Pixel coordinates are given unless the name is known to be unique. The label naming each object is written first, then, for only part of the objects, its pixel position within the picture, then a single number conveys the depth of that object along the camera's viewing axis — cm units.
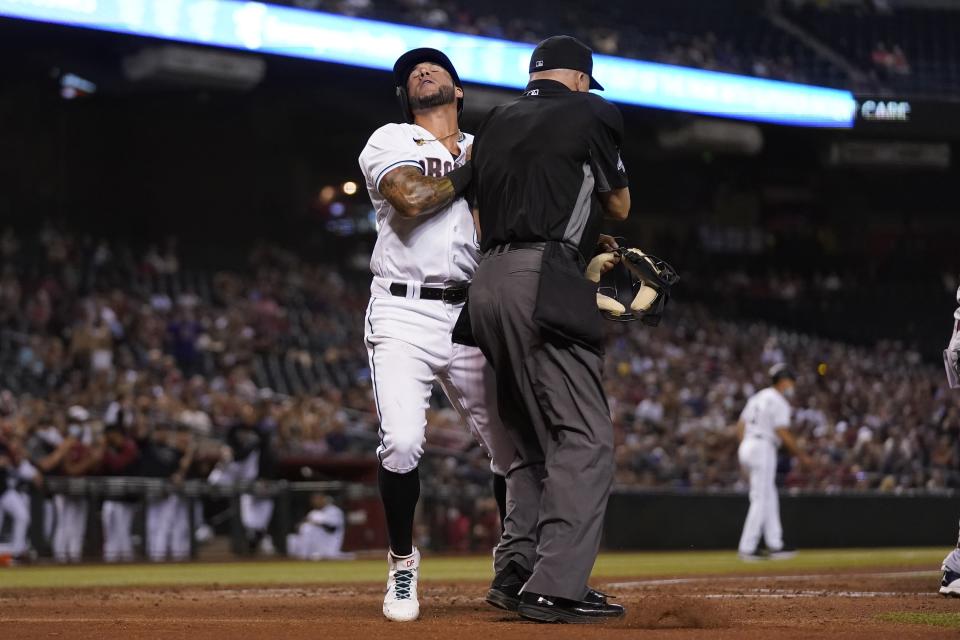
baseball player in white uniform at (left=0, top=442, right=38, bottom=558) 2512
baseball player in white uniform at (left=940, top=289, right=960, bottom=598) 1305
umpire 914
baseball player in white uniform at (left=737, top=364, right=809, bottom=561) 2633
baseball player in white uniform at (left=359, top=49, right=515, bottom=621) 975
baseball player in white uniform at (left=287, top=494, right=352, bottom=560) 2845
